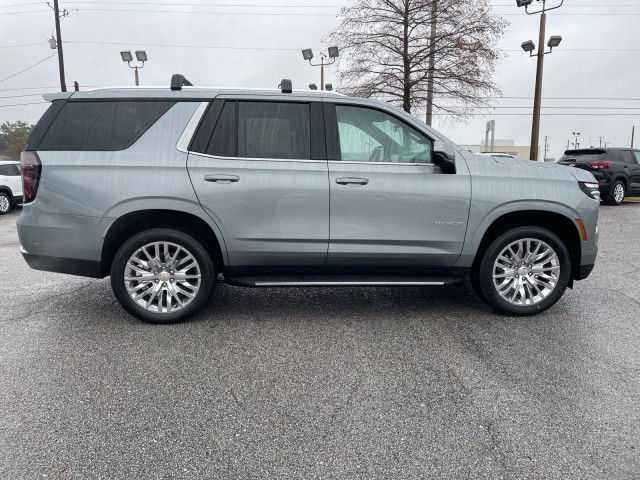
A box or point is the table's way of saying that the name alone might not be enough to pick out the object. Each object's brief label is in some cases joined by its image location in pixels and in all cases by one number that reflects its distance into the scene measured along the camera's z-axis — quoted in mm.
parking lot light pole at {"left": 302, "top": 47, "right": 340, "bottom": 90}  24545
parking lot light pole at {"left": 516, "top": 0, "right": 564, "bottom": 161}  16984
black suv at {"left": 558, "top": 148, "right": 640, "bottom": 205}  14688
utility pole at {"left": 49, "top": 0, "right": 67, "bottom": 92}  26594
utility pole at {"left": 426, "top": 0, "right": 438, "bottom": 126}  18922
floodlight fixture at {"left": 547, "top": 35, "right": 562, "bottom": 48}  17969
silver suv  4184
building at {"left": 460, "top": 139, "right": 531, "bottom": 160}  91631
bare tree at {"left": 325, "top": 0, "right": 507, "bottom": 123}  18953
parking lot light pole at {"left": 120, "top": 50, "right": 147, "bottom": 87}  27000
